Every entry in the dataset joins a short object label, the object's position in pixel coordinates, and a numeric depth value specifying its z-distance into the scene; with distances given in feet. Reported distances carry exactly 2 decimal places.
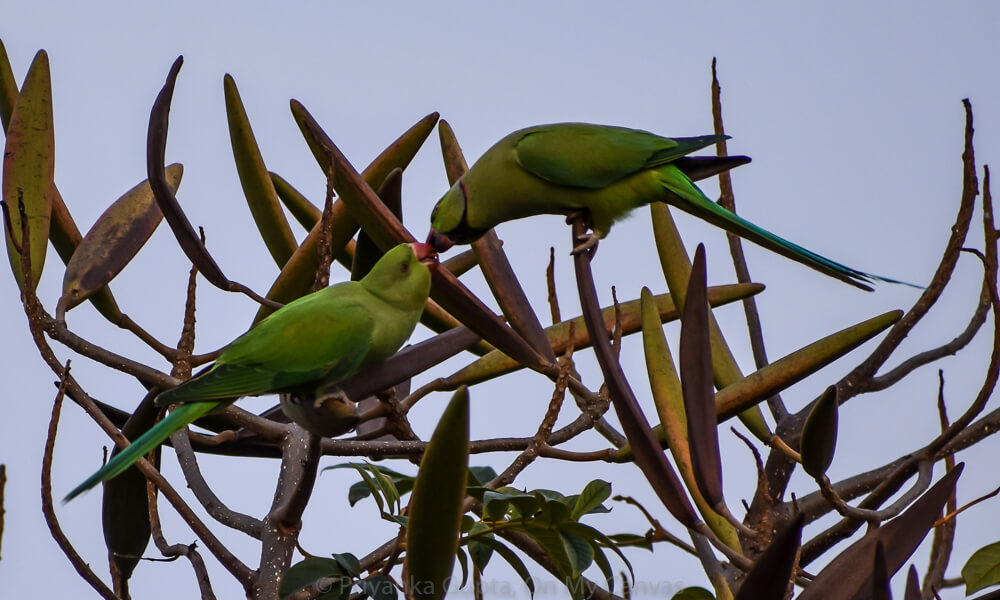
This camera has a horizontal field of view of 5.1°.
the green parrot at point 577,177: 30.13
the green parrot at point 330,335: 29.33
